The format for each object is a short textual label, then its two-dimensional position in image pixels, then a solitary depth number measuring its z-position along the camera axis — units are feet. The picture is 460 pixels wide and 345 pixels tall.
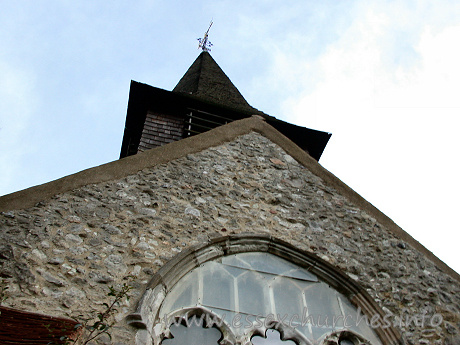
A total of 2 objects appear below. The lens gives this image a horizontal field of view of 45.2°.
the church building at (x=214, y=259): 12.94
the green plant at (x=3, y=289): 12.13
